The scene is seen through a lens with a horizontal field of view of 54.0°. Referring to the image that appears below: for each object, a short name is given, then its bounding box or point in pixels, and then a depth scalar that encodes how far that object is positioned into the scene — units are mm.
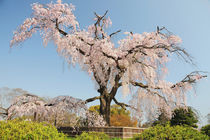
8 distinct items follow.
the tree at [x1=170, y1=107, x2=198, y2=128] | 21172
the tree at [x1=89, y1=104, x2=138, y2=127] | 34938
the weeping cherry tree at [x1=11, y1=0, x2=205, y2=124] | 13641
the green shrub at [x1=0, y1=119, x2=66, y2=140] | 5698
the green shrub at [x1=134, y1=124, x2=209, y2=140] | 6801
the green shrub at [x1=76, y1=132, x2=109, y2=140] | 7465
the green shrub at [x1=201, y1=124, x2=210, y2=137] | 9277
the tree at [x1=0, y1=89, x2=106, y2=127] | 13383
